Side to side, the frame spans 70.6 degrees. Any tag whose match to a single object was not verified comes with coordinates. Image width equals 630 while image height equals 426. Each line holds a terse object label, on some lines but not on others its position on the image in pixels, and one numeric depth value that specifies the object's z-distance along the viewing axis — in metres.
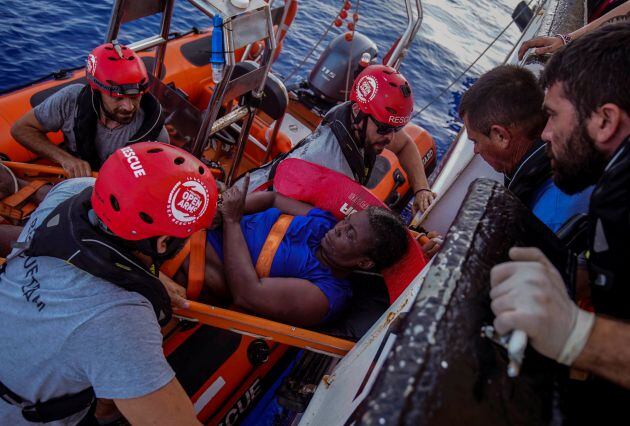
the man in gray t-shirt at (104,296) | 1.50
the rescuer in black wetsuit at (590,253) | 0.81
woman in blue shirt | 2.44
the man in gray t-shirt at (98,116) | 3.01
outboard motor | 5.64
